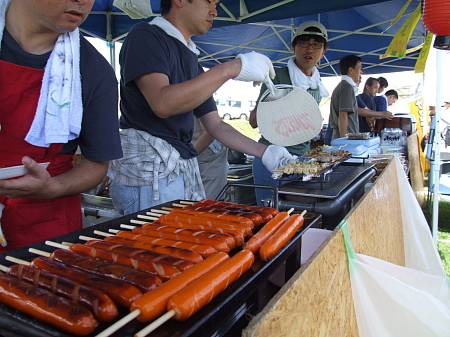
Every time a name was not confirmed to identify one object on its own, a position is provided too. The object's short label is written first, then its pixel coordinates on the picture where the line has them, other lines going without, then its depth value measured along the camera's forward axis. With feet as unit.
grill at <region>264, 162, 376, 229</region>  7.16
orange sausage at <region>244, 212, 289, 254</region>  4.39
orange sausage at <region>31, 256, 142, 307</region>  3.10
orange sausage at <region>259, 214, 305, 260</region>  4.12
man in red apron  5.10
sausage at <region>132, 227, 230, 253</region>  4.31
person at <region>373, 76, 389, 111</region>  30.78
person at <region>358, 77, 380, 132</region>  23.66
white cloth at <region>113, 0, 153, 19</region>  11.75
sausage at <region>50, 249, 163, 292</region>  3.33
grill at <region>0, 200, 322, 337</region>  2.65
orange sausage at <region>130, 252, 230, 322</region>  2.85
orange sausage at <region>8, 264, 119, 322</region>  2.88
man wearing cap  12.50
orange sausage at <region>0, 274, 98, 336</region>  2.63
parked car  91.71
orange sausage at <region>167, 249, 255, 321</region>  2.82
